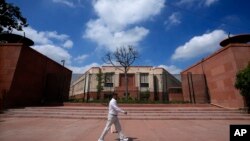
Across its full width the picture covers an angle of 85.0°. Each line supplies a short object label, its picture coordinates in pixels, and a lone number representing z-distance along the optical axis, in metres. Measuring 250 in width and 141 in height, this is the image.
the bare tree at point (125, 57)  18.05
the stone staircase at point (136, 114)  7.79
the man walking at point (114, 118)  3.78
